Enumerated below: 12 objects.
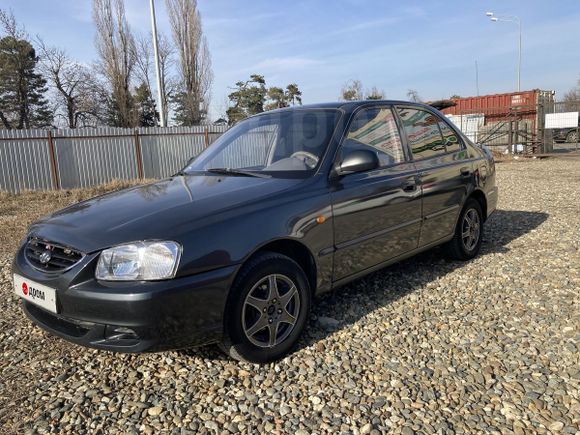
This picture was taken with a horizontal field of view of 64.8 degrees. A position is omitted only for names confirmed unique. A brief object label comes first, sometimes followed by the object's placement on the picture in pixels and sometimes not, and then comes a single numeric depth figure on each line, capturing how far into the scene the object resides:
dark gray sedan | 2.36
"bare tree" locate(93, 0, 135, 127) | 29.12
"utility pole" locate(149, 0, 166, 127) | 20.64
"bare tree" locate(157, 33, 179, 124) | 34.16
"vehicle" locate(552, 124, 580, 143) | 28.72
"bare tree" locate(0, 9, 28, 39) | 28.64
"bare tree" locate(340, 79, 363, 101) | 29.00
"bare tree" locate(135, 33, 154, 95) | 33.34
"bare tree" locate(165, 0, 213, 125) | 31.30
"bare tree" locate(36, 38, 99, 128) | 33.31
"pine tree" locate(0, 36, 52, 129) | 29.83
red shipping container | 21.28
